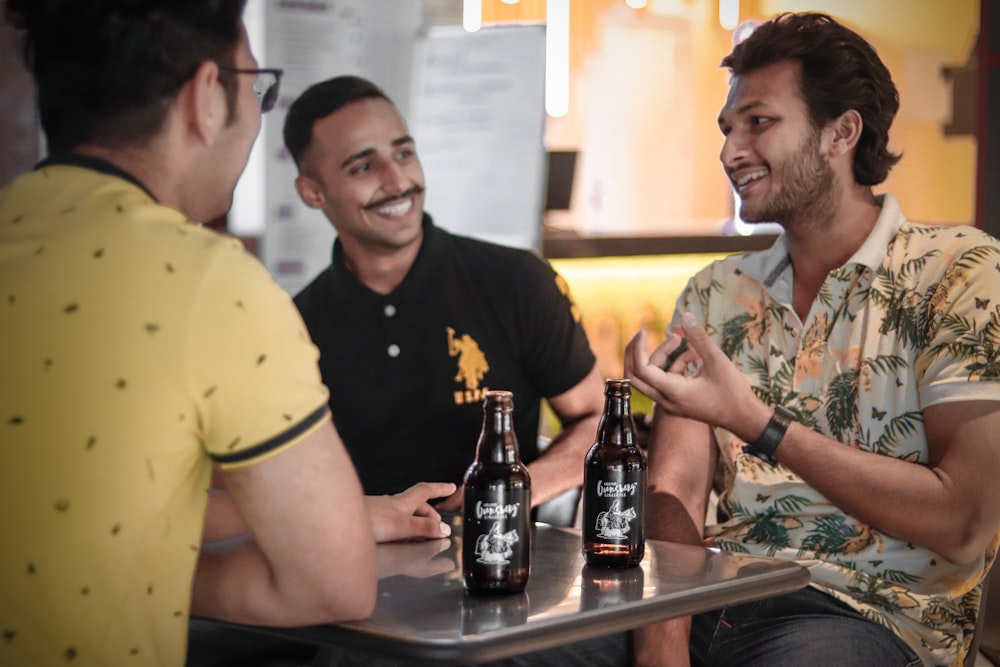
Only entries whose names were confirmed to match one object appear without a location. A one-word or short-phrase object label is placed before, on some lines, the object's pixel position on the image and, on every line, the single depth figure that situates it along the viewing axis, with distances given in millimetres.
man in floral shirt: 1924
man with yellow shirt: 1191
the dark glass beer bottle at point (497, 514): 1429
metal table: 1259
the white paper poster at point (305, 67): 3377
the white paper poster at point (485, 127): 3613
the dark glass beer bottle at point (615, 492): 1625
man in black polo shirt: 2709
